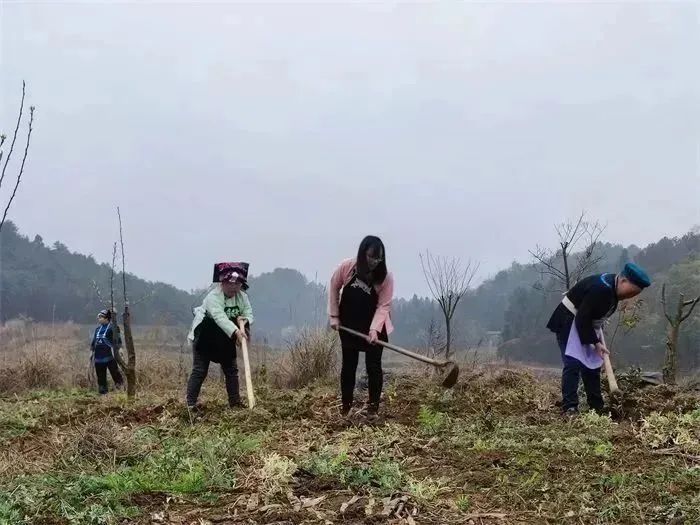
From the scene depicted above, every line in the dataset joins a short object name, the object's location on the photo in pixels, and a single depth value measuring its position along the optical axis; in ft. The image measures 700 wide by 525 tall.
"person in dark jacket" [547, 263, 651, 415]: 17.49
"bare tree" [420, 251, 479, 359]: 36.96
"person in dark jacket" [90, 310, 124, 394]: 35.75
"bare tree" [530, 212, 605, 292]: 34.65
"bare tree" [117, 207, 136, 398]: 25.86
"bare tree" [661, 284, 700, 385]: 26.27
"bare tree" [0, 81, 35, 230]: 12.74
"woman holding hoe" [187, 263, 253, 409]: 19.90
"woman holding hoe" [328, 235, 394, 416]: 17.74
